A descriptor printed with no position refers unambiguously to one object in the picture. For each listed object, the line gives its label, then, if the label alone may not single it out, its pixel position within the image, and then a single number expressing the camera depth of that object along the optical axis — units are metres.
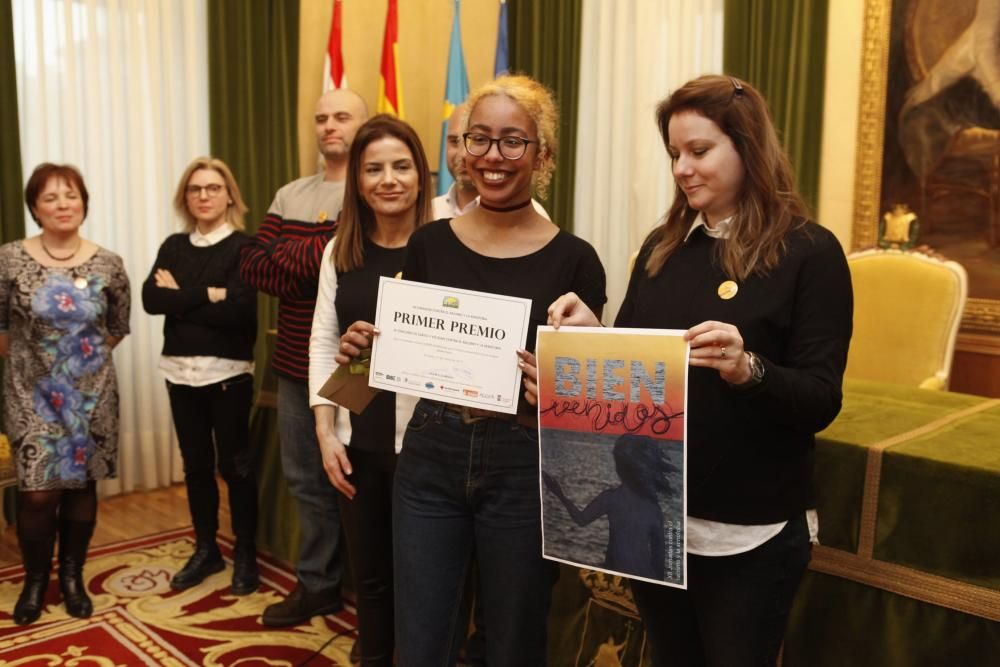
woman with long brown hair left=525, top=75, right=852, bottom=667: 1.35
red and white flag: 5.13
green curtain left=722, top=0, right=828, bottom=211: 3.86
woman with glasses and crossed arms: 3.29
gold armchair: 3.28
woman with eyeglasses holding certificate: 1.56
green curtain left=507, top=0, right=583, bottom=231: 4.80
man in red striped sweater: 2.85
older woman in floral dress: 3.09
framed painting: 3.51
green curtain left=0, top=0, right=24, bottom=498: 4.12
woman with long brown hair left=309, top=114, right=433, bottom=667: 2.09
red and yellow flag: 5.29
